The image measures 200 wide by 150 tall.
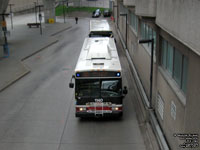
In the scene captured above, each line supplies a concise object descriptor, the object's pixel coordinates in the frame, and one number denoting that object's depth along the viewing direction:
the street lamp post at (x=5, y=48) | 29.20
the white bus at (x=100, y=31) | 28.53
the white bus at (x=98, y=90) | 13.18
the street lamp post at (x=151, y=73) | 12.62
